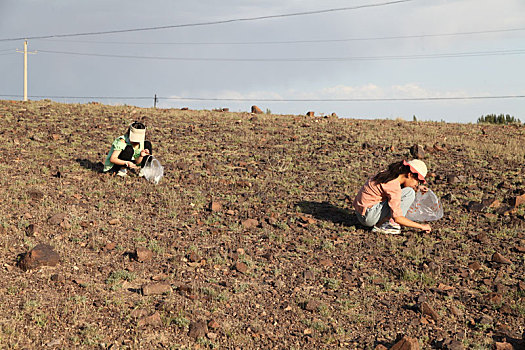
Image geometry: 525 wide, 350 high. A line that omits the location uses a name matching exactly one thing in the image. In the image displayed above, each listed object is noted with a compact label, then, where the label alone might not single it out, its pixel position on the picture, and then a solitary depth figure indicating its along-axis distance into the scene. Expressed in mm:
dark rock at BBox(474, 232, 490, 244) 7328
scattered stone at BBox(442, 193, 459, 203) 9336
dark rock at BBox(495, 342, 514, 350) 4484
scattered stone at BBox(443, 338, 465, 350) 4457
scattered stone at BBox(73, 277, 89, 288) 5349
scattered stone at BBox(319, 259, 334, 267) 6506
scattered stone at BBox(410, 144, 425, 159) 12840
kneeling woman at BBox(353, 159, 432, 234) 6934
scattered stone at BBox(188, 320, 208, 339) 4535
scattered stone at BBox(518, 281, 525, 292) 5770
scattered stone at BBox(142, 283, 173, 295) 5273
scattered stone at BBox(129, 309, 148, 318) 4777
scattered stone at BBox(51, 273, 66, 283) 5414
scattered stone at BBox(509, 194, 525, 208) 8891
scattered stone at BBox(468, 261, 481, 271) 6389
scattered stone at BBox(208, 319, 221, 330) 4699
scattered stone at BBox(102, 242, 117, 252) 6473
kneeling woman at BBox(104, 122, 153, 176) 9422
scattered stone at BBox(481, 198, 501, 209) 8828
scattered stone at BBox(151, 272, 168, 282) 5711
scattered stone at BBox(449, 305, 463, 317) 5254
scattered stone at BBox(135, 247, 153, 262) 6176
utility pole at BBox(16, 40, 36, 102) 42000
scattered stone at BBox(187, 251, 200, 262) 6273
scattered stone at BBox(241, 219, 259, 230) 7730
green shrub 22856
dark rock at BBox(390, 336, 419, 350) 4297
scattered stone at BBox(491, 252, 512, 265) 6566
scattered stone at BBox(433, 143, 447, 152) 13359
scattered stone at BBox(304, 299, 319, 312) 5199
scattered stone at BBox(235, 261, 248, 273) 6098
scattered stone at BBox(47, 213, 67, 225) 7163
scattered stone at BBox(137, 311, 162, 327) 4637
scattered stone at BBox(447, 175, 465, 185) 10492
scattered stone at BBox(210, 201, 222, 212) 8420
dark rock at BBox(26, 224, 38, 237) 6688
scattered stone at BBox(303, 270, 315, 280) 6047
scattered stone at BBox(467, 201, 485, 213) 8781
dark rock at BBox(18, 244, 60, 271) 5672
